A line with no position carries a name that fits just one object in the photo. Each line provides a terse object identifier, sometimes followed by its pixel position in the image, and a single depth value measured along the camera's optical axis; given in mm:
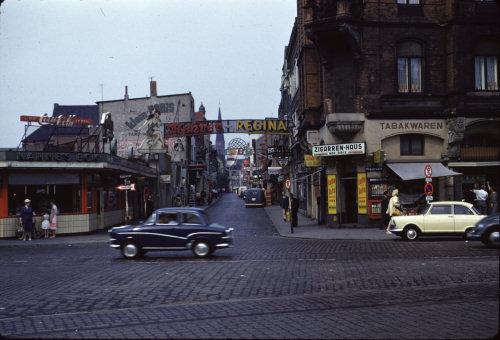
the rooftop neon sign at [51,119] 46094
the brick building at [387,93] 26906
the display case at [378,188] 27344
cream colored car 19327
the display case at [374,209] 27438
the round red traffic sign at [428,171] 22369
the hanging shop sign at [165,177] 40688
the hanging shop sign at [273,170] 58344
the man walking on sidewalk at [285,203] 33781
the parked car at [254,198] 59656
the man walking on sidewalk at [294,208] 29766
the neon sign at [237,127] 43312
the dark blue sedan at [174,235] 17156
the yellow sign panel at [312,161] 31073
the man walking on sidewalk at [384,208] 25419
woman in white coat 22750
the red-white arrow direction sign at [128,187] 30909
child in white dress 27500
